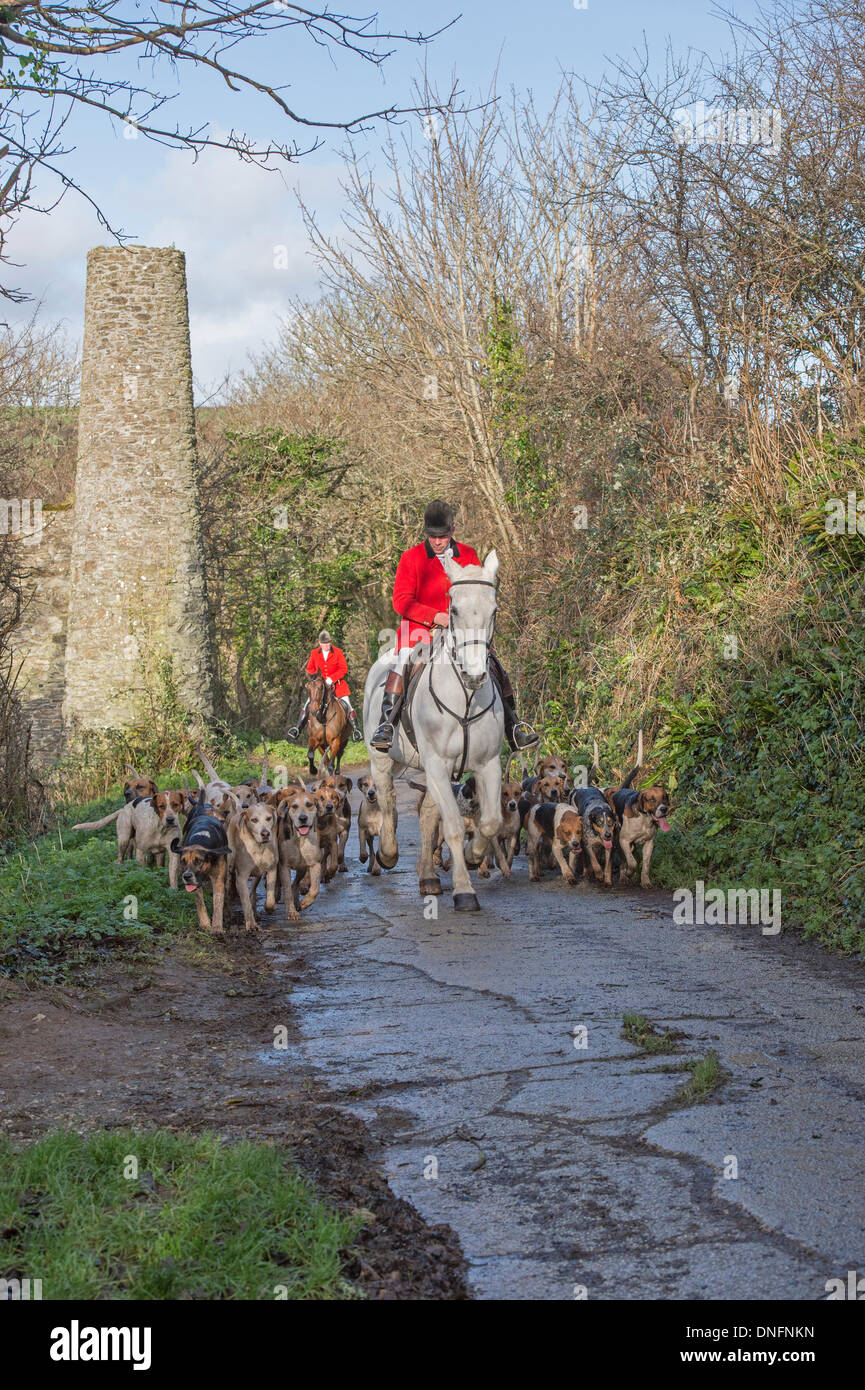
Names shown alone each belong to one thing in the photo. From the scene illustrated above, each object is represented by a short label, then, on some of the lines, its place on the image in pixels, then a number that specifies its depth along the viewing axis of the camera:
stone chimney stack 20.75
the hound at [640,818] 11.02
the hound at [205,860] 9.59
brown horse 21.44
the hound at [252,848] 10.10
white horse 10.15
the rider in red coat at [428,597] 11.54
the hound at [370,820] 12.84
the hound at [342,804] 11.86
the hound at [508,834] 12.65
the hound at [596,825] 11.18
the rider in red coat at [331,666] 21.84
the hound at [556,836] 11.46
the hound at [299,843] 10.38
